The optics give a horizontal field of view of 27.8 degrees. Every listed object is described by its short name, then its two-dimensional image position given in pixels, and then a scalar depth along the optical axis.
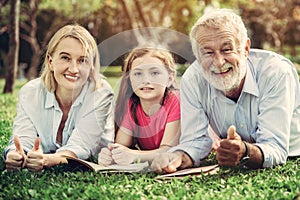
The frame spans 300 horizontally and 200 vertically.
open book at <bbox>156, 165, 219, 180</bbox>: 3.60
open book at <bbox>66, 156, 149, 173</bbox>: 3.77
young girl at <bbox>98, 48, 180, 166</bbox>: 4.08
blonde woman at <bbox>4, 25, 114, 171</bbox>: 4.20
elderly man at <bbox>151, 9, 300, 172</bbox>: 3.73
